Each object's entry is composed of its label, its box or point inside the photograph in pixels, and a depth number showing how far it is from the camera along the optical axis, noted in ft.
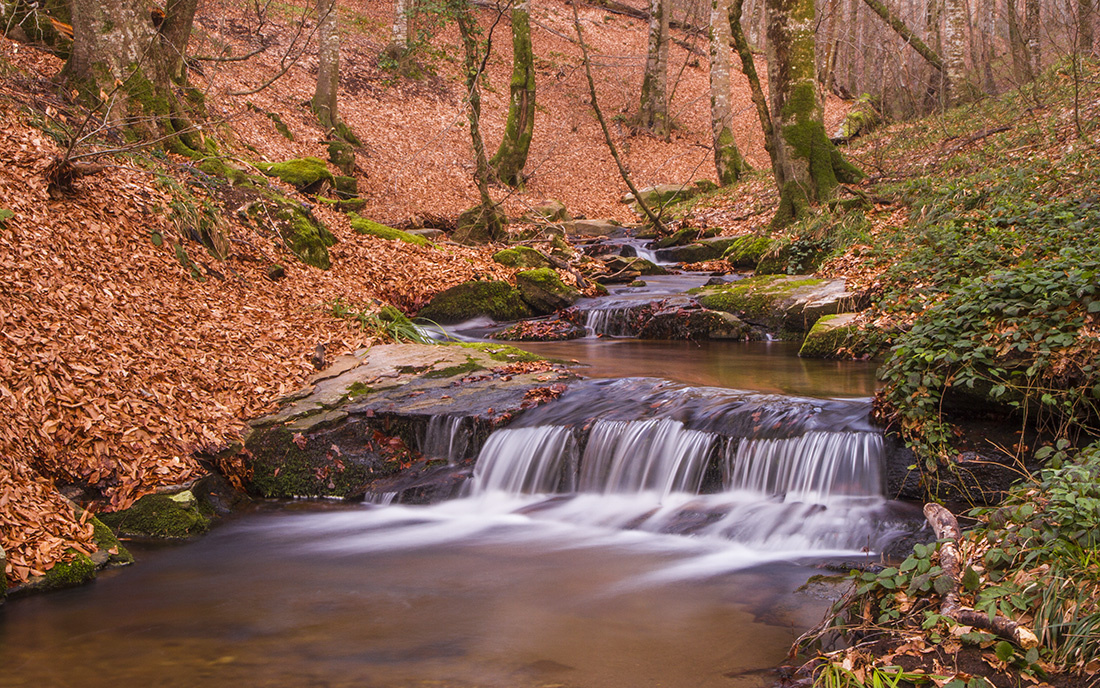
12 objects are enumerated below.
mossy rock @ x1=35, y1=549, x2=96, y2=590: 16.83
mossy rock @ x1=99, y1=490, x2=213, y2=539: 20.45
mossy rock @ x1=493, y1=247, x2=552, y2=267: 49.19
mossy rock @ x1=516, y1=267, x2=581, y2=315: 45.21
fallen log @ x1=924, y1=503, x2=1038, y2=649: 10.89
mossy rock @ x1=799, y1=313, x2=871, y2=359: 31.86
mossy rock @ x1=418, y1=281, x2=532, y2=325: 43.39
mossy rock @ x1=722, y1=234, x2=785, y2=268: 49.12
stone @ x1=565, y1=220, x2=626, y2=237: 67.15
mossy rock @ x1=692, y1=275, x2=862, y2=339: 36.49
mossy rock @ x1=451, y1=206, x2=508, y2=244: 53.42
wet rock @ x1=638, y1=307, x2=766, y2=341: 39.06
